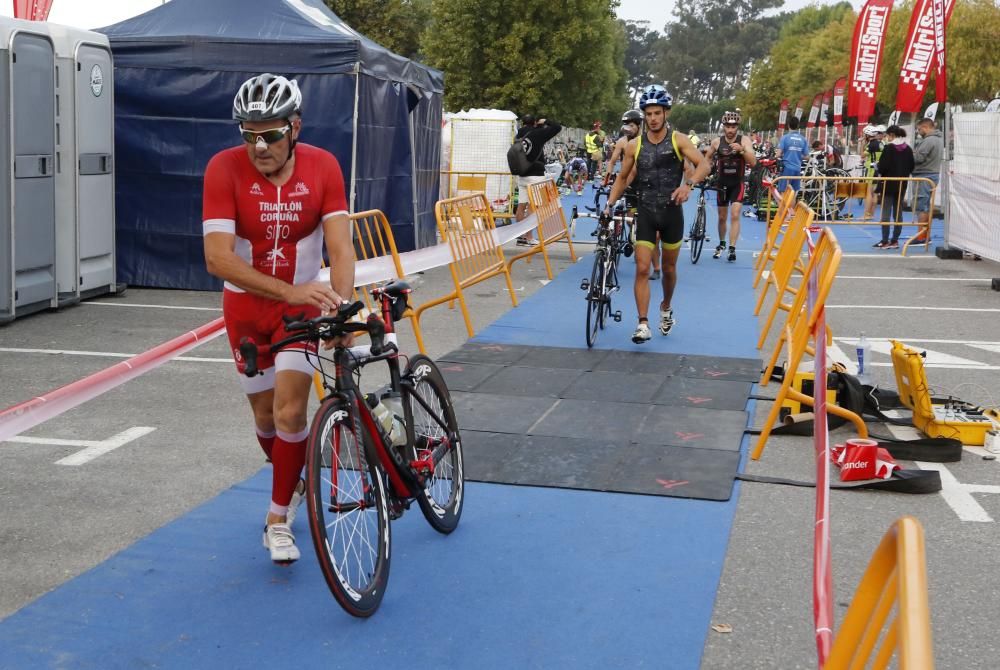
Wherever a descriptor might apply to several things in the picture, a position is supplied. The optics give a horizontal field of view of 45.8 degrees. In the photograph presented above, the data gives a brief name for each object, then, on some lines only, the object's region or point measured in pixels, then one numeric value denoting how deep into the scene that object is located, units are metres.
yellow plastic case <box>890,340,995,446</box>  6.99
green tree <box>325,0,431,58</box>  56.97
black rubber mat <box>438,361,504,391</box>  8.62
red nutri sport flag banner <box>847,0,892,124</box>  33.16
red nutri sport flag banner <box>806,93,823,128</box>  57.97
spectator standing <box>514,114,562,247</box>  18.11
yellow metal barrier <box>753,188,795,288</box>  13.22
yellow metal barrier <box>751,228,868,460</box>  6.36
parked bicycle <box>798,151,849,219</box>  23.77
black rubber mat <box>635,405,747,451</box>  7.02
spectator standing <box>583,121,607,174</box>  40.09
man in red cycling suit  4.40
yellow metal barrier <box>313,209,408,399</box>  9.04
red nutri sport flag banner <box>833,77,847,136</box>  43.92
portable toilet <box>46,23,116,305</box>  11.73
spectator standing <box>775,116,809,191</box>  26.44
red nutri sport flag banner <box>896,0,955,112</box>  26.67
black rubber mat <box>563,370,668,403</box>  8.24
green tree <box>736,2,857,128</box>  81.06
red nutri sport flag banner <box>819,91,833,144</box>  56.03
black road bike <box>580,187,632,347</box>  10.13
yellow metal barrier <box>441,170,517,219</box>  21.89
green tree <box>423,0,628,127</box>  49.72
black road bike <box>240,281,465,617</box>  4.15
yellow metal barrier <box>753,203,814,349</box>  9.77
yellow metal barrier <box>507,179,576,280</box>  15.82
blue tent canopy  12.87
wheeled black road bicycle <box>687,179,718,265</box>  17.25
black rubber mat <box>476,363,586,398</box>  8.40
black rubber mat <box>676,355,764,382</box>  8.99
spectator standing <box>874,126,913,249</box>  20.48
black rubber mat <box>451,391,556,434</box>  7.37
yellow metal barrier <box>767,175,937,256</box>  19.66
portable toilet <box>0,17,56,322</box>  10.60
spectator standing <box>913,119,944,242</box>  20.31
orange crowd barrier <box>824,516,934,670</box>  1.64
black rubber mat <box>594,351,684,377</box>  9.20
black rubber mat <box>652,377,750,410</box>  8.06
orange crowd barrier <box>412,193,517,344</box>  10.91
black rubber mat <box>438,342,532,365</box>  9.63
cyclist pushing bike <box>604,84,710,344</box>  9.85
